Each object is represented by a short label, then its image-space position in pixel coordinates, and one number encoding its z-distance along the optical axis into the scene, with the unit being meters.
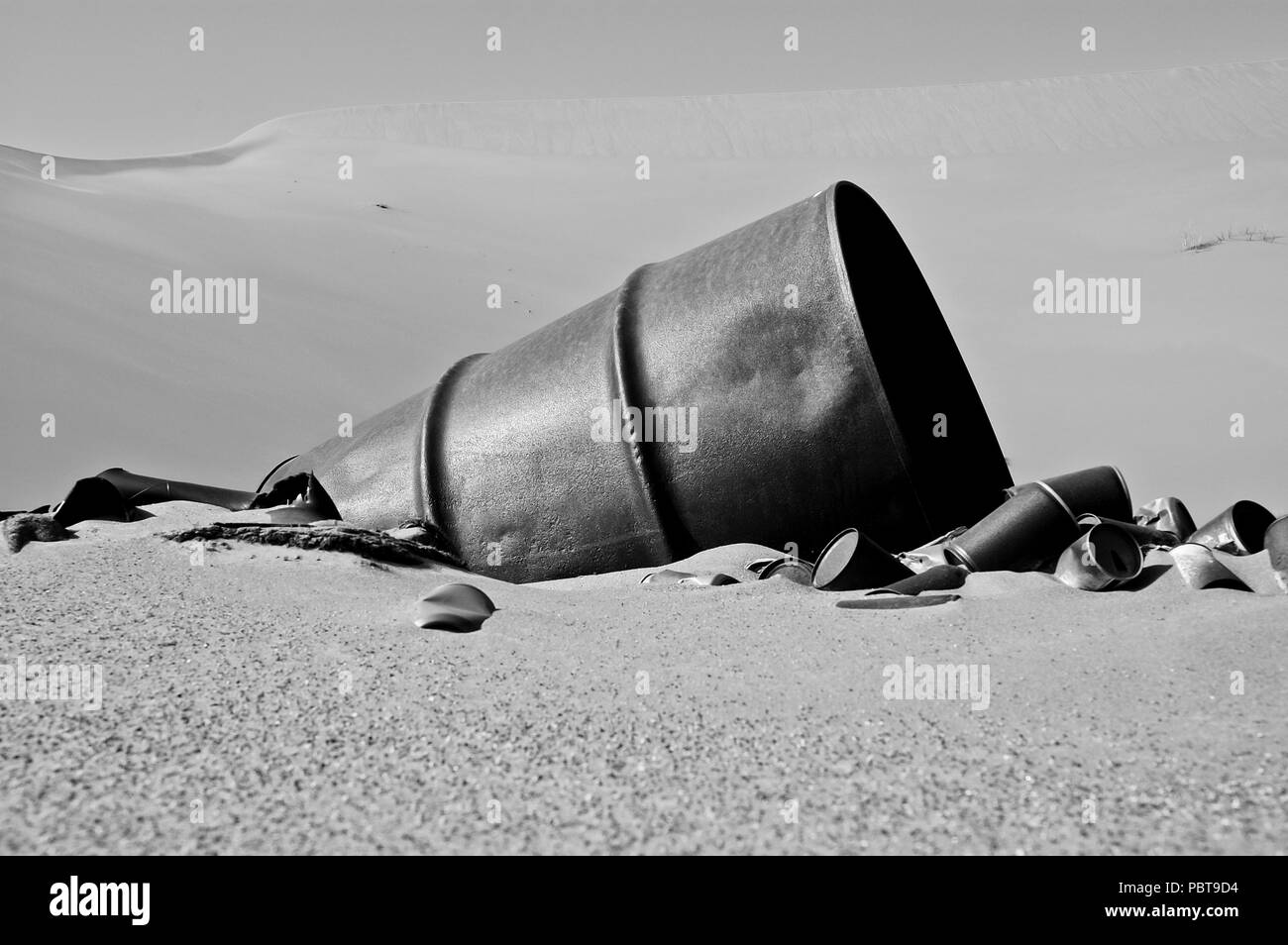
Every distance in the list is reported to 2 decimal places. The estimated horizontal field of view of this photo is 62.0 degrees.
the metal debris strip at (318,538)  2.84
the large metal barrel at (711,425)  3.19
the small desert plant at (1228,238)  12.80
